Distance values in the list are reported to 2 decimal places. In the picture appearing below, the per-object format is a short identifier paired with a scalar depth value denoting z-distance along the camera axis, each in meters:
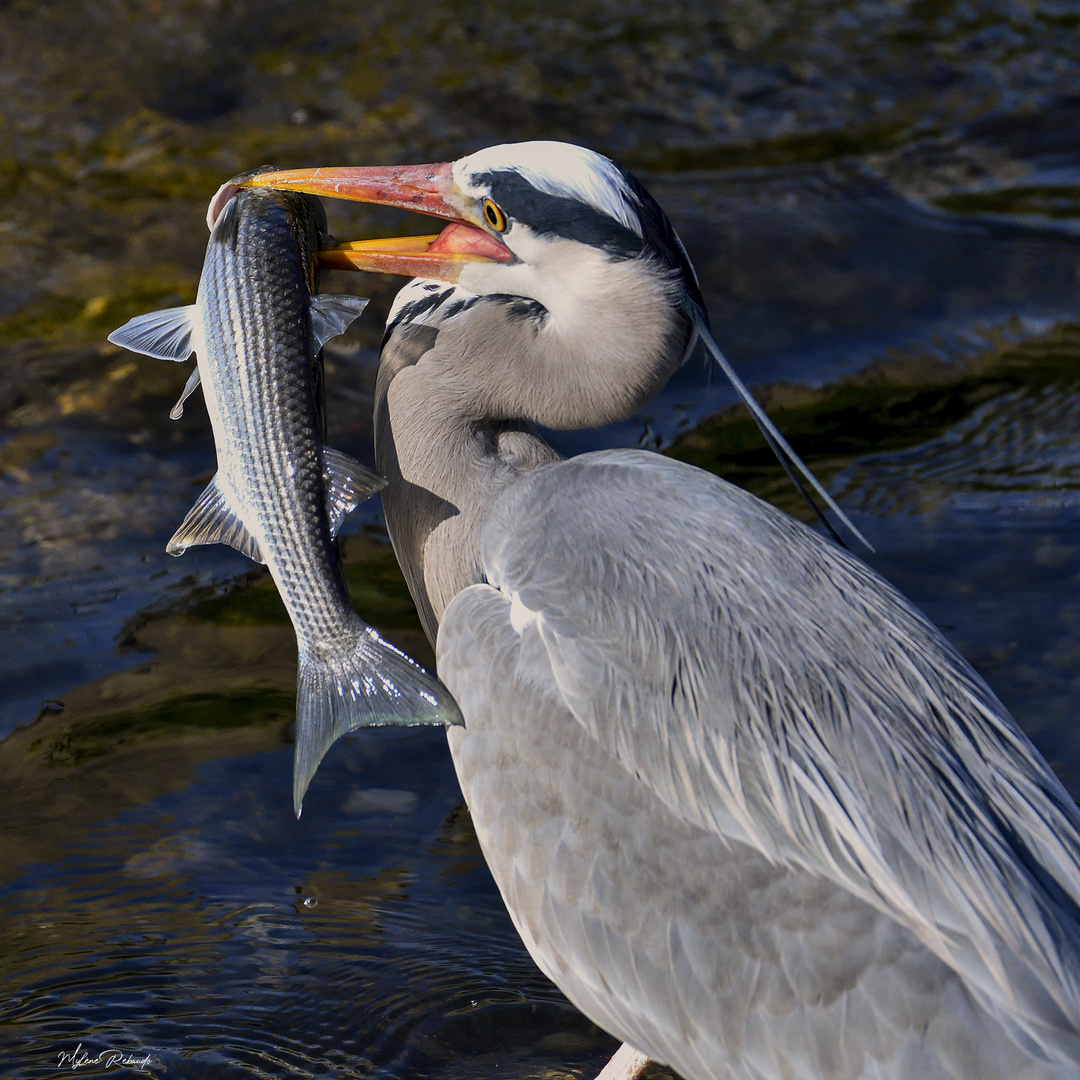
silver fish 4.94
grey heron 4.48
